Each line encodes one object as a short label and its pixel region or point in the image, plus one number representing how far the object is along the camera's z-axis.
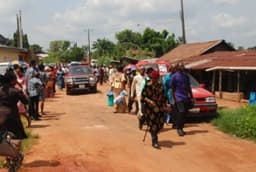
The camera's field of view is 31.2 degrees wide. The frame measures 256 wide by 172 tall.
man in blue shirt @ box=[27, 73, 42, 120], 14.28
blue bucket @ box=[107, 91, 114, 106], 19.64
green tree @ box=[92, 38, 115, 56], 80.96
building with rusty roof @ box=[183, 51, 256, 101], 22.65
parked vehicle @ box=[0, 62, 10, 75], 22.90
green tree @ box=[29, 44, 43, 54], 115.62
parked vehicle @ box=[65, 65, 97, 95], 27.44
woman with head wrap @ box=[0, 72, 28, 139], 7.59
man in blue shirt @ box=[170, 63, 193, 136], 11.56
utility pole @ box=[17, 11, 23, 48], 47.77
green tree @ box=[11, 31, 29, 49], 76.32
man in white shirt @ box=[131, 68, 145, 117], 14.11
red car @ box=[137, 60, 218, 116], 14.41
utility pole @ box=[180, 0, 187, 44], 39.13
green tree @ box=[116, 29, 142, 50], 67.00
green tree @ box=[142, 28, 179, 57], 60.19
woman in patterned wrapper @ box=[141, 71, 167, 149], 10.00
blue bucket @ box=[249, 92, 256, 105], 19.34
